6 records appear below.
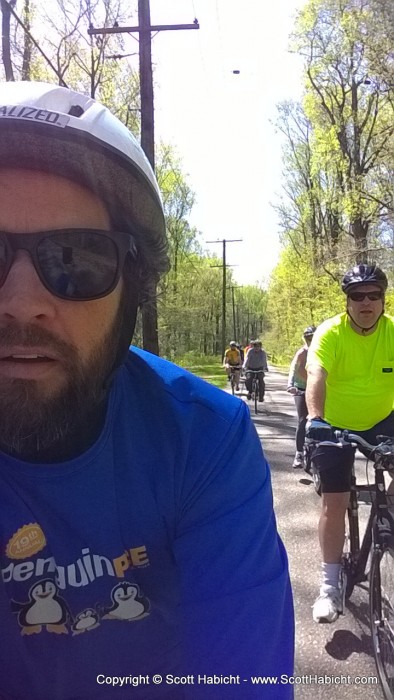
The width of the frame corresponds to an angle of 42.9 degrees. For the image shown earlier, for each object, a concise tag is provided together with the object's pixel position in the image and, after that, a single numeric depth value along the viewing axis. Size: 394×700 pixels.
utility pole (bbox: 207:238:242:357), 40.25
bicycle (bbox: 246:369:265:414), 13.21
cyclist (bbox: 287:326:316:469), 7.06
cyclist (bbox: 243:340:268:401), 14.05
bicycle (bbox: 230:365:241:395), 16.66
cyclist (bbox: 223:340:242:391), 16.72
